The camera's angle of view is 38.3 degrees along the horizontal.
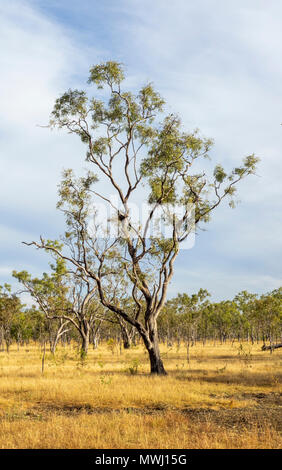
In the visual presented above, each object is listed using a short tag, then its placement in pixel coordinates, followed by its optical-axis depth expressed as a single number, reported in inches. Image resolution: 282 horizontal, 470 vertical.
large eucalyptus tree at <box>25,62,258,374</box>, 962.7
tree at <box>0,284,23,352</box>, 2256.4
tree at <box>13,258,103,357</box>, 1667.1
